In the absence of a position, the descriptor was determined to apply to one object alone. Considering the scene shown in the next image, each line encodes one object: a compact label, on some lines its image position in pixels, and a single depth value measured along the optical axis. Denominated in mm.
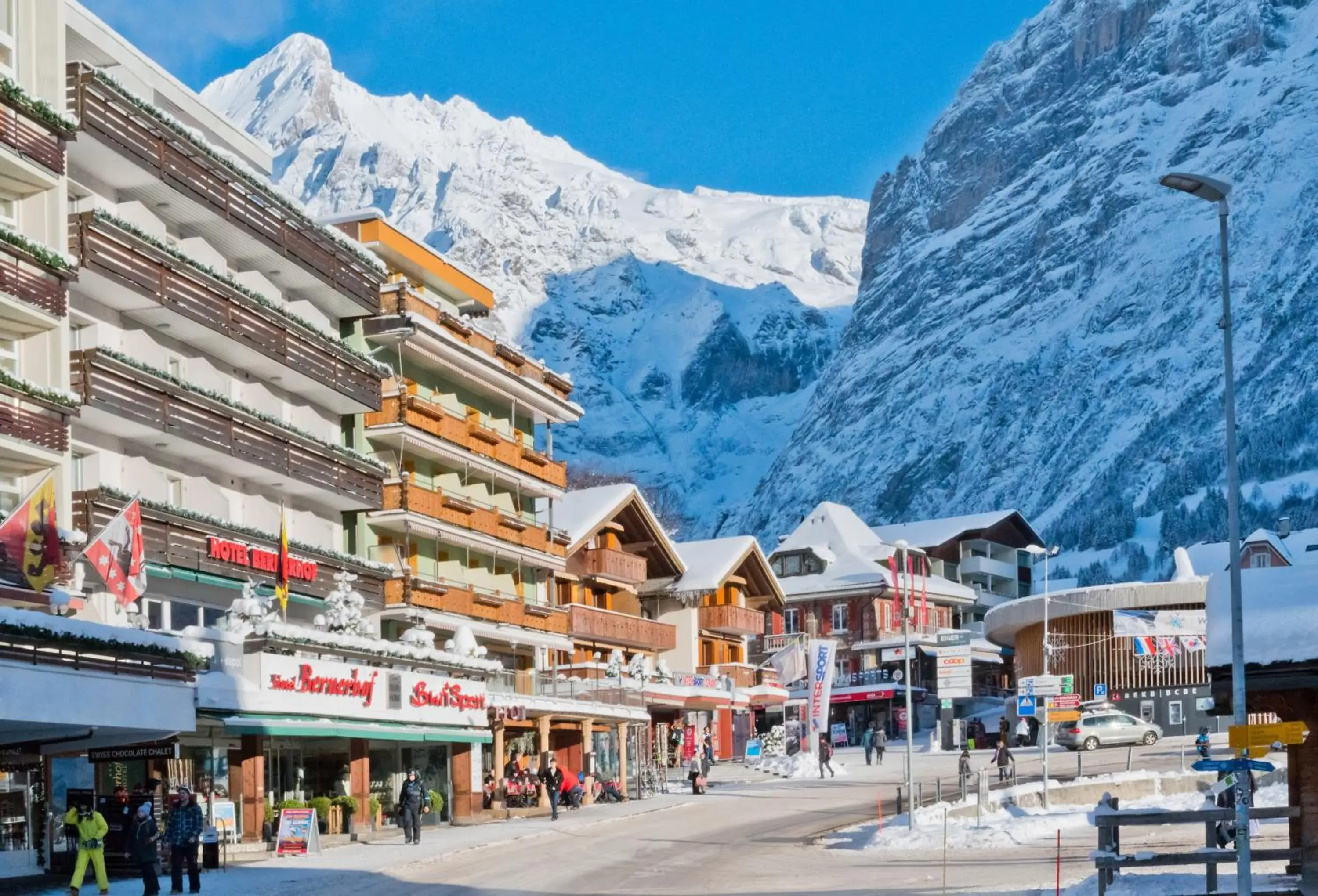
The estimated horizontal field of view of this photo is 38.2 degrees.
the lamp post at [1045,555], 49906
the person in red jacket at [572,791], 55406
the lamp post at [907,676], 42594
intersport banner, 68125
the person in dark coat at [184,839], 31453
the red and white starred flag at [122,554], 35781
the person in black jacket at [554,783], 51156
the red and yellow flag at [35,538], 33000
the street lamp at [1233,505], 21609
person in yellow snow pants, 30609
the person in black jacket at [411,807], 42094
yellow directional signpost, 20922
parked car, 72500
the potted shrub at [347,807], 44562
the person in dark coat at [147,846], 31047
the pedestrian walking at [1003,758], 59156
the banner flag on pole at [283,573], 46031
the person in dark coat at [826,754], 67438
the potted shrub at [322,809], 43656
